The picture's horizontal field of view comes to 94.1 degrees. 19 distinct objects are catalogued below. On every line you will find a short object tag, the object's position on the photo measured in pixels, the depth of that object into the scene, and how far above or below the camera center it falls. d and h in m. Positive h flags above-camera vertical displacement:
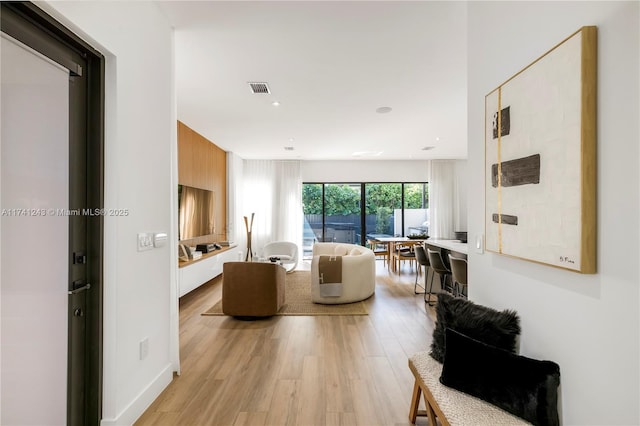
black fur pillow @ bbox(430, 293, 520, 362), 1.47 -0.59
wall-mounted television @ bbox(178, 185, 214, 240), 4.65 -0.03
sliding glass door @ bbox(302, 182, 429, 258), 7.99 +0.01
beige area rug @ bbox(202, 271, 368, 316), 3.91 -1.34
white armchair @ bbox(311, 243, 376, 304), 4.28 -1.01
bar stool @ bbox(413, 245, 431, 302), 4.47 -0.69
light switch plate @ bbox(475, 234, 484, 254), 1.84 -0.20
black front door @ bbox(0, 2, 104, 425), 1.53 -0.08
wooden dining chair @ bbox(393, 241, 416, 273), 5.95 -0.86
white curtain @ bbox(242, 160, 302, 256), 7.71 +0.28
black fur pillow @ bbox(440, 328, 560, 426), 1.21 -0.74
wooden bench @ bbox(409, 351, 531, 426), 1.28 -0.89
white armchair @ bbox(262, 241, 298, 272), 6.49 -0.91
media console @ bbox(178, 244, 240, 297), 4.23 -0.97
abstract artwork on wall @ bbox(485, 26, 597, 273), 1.08 +0.23
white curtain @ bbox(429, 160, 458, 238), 7.74 +0.35
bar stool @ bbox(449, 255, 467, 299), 3.27 -0.65
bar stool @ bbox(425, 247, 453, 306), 3.89 -0.68
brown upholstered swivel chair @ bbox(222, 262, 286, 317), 3.58 -0.93
